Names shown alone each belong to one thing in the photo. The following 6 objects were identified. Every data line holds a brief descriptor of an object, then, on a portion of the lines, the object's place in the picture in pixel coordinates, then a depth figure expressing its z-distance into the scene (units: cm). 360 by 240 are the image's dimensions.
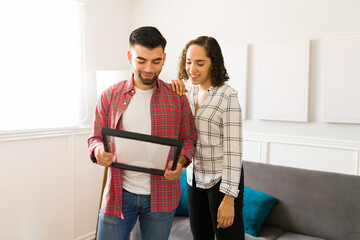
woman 133
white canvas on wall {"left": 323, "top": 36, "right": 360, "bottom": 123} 225
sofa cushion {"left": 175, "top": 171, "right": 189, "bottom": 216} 231
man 125
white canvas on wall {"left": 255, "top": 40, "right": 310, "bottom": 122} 244
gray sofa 198
